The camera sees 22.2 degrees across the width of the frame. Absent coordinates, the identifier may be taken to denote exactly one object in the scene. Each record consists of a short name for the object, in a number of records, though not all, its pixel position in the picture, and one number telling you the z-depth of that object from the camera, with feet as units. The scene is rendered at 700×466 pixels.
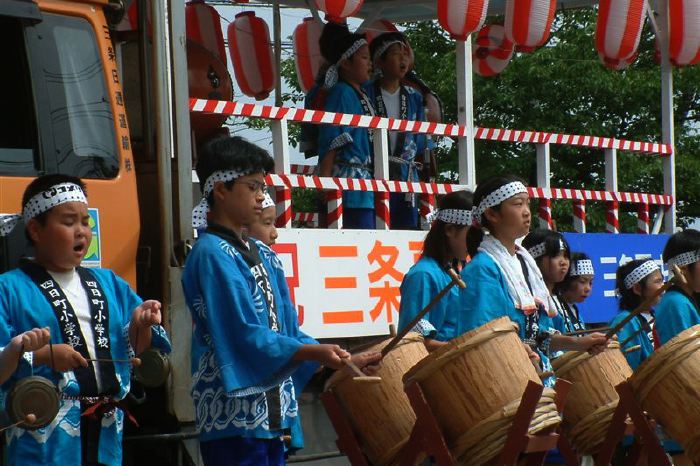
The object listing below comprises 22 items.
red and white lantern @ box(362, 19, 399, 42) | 48.38
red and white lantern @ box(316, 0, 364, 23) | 36.98
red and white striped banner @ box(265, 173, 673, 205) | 33.08
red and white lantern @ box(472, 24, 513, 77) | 55.12
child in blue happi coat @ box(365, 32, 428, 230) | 38.78
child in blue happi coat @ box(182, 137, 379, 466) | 19.01
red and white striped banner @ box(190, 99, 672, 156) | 31.82
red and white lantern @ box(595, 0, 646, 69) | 46.54
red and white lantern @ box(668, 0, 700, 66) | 48.38
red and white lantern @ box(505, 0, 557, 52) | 44.37
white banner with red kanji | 31.71
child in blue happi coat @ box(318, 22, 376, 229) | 36.46
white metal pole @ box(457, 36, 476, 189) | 40.41
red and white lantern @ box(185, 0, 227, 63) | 48.20
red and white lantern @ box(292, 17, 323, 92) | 52.42
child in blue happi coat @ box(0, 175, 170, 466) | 18.96
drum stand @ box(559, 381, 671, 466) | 26.70
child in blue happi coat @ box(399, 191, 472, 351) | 27.74
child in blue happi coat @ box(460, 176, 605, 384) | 24.62
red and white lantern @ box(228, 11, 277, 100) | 51.05
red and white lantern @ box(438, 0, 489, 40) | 40.01
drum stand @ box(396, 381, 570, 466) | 21.54
